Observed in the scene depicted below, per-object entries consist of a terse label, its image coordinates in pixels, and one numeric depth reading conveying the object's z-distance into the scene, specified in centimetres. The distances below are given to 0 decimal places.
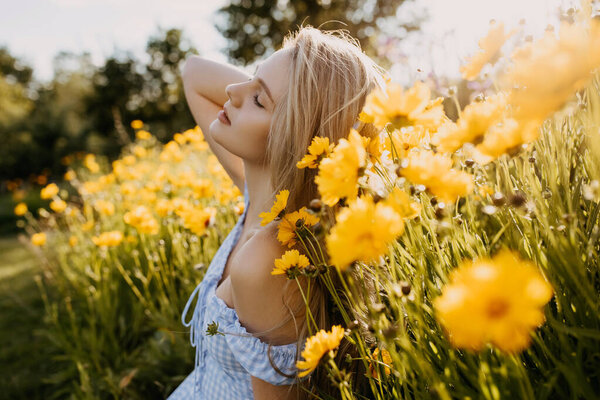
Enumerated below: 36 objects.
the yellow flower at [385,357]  97
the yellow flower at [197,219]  183
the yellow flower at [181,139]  395
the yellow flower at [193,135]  366
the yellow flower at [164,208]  226
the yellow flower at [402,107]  77
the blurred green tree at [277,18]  1626
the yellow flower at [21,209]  402
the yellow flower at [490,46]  114
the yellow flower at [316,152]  98
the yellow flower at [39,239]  315
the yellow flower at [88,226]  306
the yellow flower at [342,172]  75
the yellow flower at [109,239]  236
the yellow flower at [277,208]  100
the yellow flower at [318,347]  80
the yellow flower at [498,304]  44
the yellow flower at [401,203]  69
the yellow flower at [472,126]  70
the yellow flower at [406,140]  102
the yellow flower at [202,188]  220
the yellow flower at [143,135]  536
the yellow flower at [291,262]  96
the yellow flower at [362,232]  62
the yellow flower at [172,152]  371
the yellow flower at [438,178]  68
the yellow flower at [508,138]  64
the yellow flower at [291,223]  99
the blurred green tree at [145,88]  1675
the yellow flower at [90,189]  367
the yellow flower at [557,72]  56
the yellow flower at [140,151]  454
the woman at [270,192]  122
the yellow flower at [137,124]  581
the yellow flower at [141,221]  220
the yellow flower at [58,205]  337
